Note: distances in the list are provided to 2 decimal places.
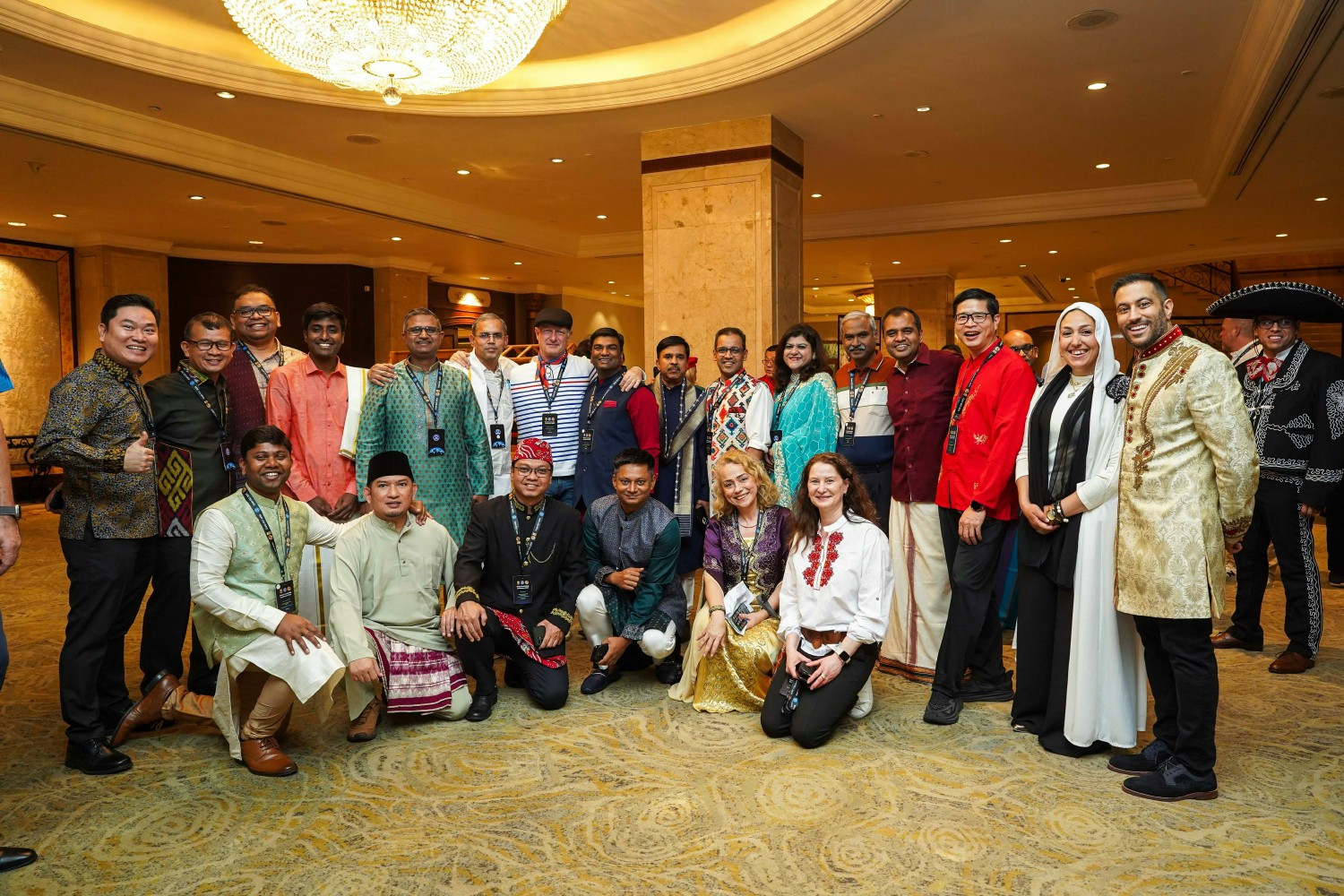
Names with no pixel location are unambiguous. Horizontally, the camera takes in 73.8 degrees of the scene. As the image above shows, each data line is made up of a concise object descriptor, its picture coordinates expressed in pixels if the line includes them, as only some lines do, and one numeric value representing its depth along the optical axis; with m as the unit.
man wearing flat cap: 4.71
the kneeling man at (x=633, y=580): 4.05
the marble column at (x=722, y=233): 6.95
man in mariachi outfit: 4.33
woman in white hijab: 3.17
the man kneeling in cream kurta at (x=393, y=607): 3.54
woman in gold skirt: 3.75
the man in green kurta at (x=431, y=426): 4.24
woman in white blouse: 3.42
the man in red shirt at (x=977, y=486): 3.59
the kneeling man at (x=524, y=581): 3.79
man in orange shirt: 4.12
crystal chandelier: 4.67
